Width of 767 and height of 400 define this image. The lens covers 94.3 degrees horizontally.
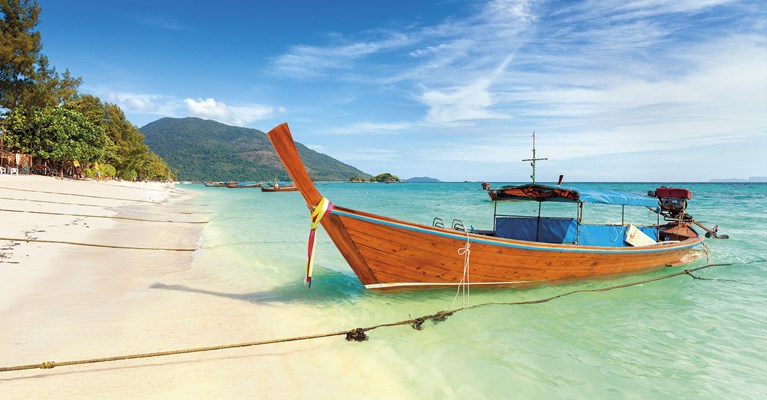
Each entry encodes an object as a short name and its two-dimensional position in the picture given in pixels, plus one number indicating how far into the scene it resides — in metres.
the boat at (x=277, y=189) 65.36
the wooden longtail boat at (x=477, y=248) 6.18
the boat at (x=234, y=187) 96.56
